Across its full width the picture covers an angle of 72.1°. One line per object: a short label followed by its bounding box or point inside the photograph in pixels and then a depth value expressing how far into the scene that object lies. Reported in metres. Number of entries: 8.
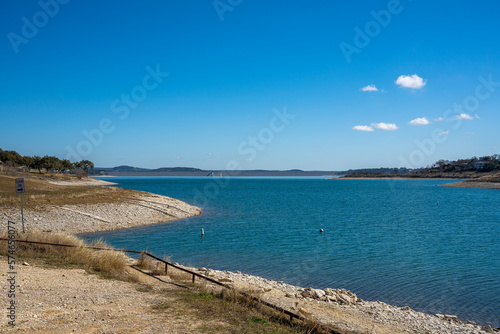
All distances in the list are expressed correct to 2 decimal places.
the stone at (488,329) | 10.86
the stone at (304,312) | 10.22
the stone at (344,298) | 13.08
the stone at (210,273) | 15.40
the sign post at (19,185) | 18.83
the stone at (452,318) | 11.87
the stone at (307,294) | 13.50
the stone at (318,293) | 13.40
